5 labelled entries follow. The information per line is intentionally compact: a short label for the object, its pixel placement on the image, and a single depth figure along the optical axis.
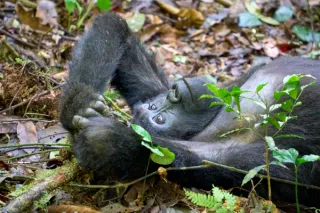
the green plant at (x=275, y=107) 4.81
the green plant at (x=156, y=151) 5.14
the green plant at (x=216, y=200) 4.87
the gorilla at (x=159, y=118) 5.38
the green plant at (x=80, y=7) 10.45
